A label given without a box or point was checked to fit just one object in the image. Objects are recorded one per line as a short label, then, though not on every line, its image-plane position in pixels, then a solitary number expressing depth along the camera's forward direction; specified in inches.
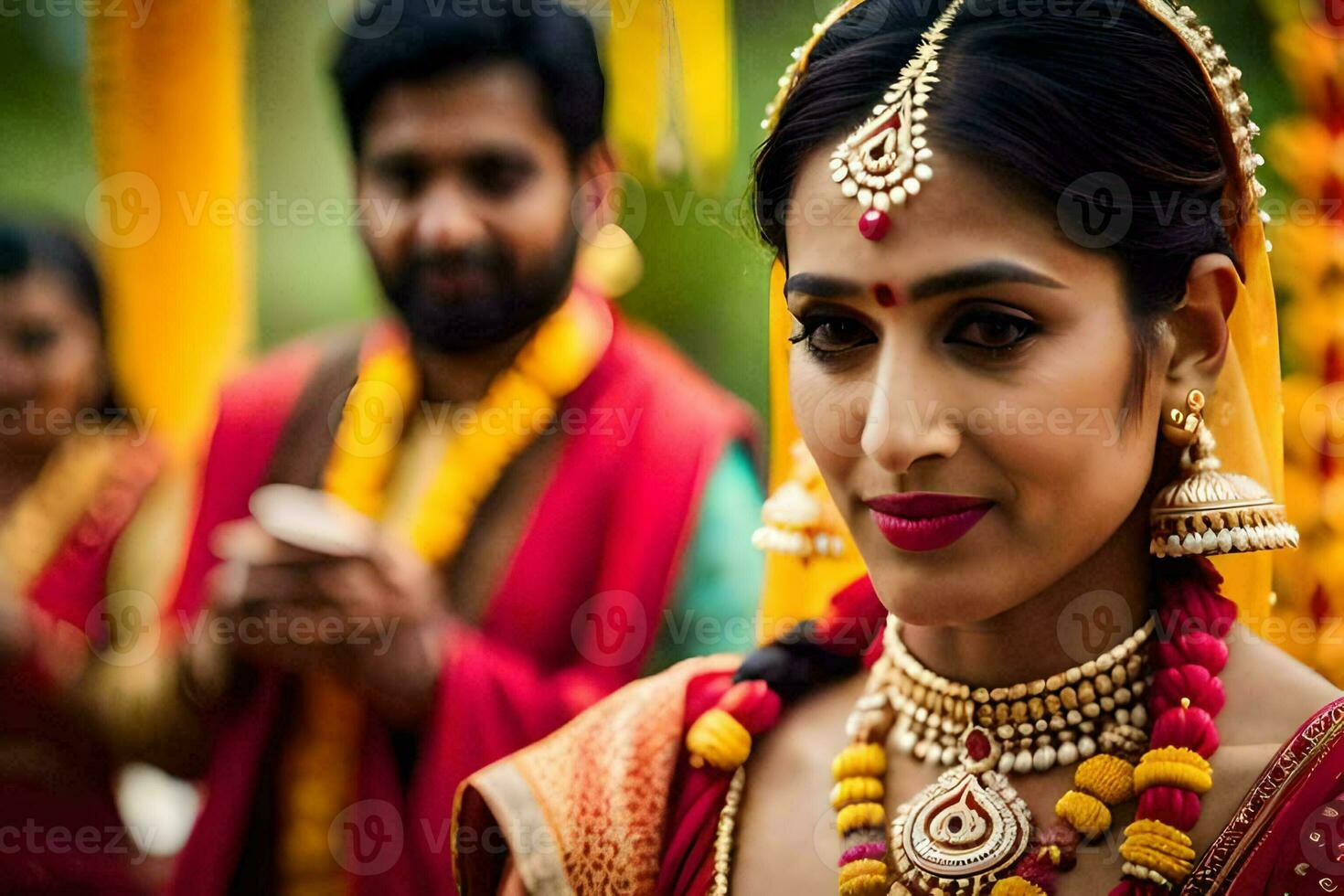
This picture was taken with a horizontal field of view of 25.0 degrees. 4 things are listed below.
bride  44.1
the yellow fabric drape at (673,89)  58.9
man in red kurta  57.3
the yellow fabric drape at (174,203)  61.8
